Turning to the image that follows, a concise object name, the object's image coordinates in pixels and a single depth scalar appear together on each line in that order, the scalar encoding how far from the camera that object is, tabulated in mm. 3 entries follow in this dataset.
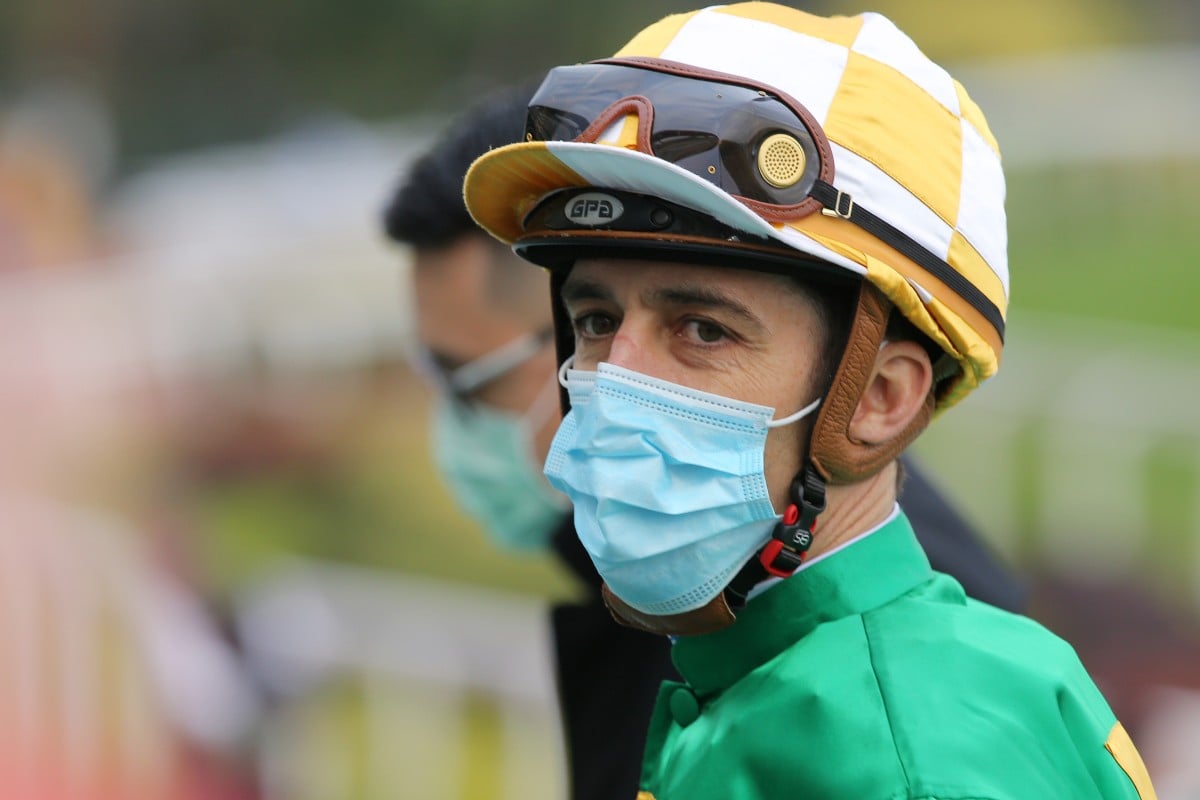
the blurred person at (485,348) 7410
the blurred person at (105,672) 11320
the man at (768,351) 3928
